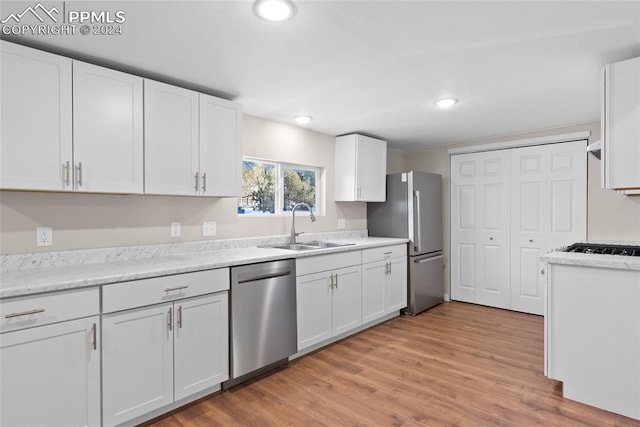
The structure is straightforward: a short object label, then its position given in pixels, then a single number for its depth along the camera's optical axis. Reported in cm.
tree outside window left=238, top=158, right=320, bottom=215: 351
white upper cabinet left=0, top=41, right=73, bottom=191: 185
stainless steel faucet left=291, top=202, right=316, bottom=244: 363
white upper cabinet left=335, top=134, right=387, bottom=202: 420
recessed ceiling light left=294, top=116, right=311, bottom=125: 351
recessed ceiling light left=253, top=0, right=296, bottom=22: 161
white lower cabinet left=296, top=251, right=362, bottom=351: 300
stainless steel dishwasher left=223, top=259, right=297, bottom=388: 248
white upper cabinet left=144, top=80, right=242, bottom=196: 242
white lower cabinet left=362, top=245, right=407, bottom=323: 369
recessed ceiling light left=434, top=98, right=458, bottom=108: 301
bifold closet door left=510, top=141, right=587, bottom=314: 395
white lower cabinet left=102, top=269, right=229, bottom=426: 191
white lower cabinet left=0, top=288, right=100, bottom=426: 161
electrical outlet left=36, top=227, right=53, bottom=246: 218
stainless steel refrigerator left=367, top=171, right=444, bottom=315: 430
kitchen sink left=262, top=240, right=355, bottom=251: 359
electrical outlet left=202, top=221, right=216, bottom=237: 304
